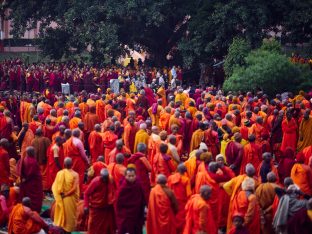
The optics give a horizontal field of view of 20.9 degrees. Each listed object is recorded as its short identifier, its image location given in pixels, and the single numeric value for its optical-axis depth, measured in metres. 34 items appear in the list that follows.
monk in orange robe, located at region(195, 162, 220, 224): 15.69
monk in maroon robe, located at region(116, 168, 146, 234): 15.14
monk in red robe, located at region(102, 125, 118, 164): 20.81
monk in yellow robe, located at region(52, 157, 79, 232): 16.44
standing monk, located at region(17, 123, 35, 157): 21.12
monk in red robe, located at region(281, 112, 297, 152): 22.47
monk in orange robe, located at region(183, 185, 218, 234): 14.09
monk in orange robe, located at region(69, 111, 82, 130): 22.51
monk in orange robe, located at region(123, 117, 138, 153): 21.70
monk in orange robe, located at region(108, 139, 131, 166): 17.58
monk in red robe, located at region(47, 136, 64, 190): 18.89
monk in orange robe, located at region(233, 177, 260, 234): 14.62
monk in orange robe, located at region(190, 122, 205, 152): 20.83
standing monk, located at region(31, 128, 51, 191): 20.05
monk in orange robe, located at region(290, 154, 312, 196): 16.83
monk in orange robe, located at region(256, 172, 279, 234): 15.49
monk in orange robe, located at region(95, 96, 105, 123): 26.36
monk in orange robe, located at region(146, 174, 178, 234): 14.67
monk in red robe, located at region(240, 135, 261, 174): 18.50
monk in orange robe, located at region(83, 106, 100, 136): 24.00
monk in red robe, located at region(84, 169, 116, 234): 15.39
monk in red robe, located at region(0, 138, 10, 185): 18.34
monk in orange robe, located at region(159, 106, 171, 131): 23.30
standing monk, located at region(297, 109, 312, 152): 22.45
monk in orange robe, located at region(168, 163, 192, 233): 15.79
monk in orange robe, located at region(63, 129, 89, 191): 18.91
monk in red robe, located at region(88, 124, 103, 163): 21.05
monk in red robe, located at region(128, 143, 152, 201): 17.02
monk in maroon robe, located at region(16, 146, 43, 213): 17.17
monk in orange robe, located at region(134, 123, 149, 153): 20.58
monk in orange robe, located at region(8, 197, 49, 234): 14.96
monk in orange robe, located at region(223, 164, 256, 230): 15.16
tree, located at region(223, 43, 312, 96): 30.91
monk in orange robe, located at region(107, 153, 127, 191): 16.23
